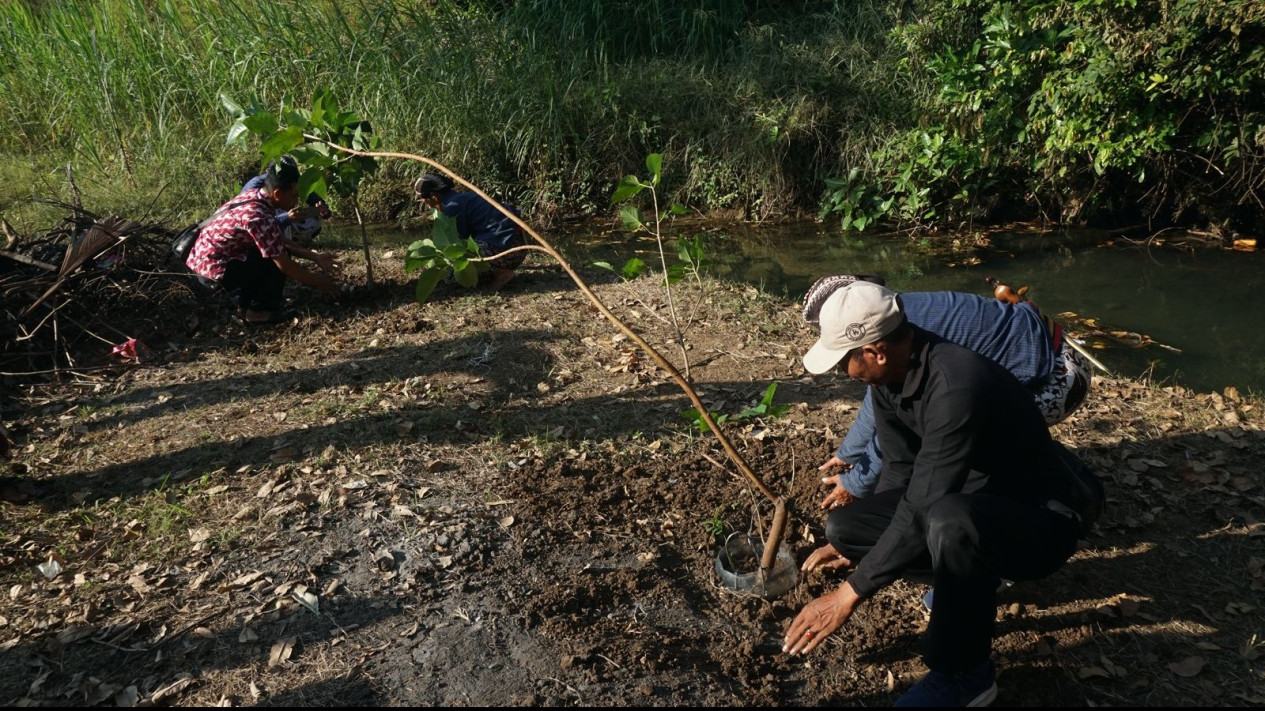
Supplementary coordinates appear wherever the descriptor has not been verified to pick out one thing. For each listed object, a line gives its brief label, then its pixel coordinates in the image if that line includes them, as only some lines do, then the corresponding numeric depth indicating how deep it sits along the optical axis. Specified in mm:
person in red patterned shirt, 6477
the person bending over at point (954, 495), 2807
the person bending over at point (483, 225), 7297
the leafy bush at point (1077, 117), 7398
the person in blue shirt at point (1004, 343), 3684
